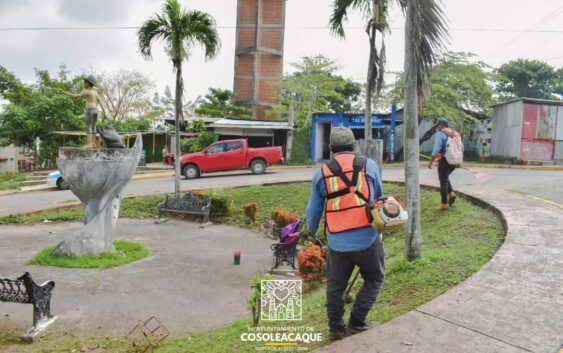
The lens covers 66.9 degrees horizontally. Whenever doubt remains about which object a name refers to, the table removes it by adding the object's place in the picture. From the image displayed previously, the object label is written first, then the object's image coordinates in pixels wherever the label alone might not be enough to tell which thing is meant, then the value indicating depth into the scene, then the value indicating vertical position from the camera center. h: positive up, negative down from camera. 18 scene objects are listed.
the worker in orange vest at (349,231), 3.33 -0.65
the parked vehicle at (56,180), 18.28 -1.79
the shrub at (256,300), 4.21 -1.55
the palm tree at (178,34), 11.63 +3.03
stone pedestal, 7.61 -0.85
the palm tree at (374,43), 11.39 +2.91
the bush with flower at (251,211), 11.02 -1.71
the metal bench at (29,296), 4.57 -1.75
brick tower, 36.59 +8.16
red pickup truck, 19.28 -0.66
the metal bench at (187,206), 11.45 -1.74
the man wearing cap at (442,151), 7.16 +0.01
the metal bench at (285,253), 7.13 -1.80
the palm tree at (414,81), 4.75 +0.81
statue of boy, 7.99 +0.66
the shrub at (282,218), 9.55 -1.62
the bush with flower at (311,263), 5.82 -1.59
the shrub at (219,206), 11.62 -1.69
